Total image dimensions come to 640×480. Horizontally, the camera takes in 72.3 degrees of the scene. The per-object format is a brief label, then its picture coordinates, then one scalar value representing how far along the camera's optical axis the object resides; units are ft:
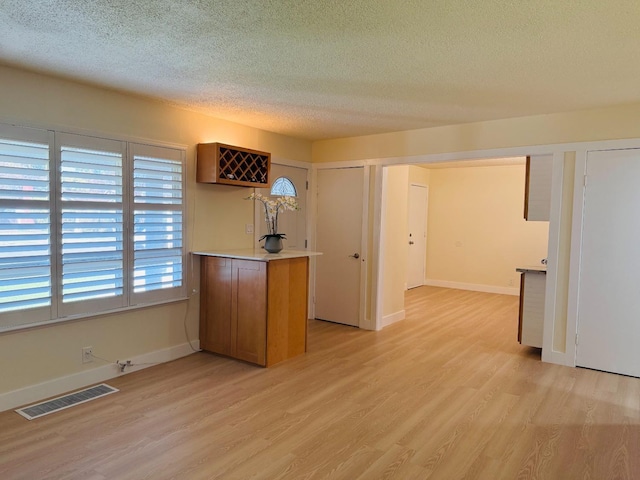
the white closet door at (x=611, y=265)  12.82
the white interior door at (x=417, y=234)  28.27
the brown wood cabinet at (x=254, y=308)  13.23
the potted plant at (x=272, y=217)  14.10
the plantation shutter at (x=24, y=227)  10.00
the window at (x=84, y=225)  10.19
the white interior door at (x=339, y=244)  18.33
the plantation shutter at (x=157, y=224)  12.69
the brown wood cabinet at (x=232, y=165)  13.91
